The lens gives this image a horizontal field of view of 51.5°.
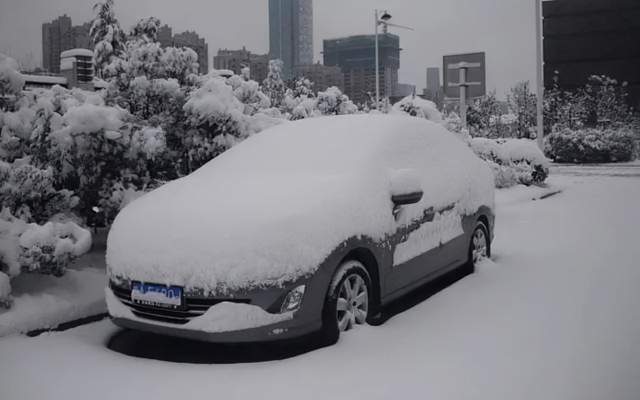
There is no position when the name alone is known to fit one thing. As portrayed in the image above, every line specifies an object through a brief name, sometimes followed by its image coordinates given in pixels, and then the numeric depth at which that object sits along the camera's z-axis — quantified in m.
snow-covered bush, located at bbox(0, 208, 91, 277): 5.12
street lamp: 25.19
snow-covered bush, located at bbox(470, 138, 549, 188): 16.16
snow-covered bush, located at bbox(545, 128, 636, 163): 31.34
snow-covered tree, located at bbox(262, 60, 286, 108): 45.51
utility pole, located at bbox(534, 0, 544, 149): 22.34
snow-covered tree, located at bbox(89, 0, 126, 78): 15.78
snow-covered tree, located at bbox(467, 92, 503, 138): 39.68
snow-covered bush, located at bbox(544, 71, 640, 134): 38.66
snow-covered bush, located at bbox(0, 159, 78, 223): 5.80
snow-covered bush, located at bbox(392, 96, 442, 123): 15.83
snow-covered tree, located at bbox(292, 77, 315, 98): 39.59
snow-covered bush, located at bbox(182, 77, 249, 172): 7.74
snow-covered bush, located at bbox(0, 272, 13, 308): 4.93
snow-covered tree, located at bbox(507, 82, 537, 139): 42.44
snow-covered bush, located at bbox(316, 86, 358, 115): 19.67
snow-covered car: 4.22
